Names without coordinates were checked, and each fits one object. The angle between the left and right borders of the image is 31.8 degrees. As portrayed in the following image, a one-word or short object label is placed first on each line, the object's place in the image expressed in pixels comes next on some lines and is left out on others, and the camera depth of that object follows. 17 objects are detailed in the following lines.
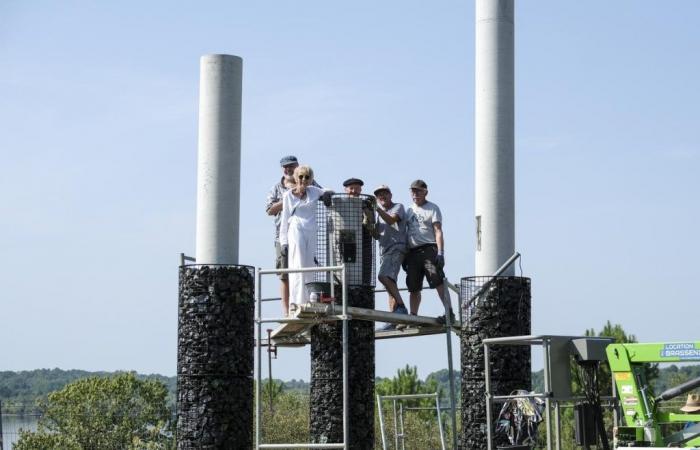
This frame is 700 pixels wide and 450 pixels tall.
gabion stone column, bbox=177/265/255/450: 16.02
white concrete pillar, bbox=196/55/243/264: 16.56
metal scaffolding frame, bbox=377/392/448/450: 18.78
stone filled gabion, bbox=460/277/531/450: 16.88
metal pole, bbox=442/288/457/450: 17.44
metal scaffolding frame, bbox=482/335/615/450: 12.88
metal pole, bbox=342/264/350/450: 15.84
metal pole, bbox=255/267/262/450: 15.70
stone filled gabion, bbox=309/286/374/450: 16.41
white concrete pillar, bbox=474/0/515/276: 17.33
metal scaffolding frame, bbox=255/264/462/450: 15.72
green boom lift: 12.52
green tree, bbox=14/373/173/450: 47.25
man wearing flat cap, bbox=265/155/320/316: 16.73
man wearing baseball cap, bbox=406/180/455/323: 17.25
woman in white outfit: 16.19
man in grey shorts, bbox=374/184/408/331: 17.31
